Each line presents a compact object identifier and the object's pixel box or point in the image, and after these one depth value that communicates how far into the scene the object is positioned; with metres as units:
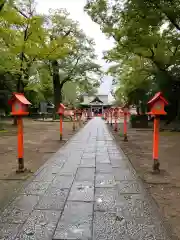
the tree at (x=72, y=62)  19.20
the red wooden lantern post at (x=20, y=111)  3.47
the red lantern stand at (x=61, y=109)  7.34
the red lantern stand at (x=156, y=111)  3.55
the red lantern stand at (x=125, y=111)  7.59
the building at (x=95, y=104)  39.15
